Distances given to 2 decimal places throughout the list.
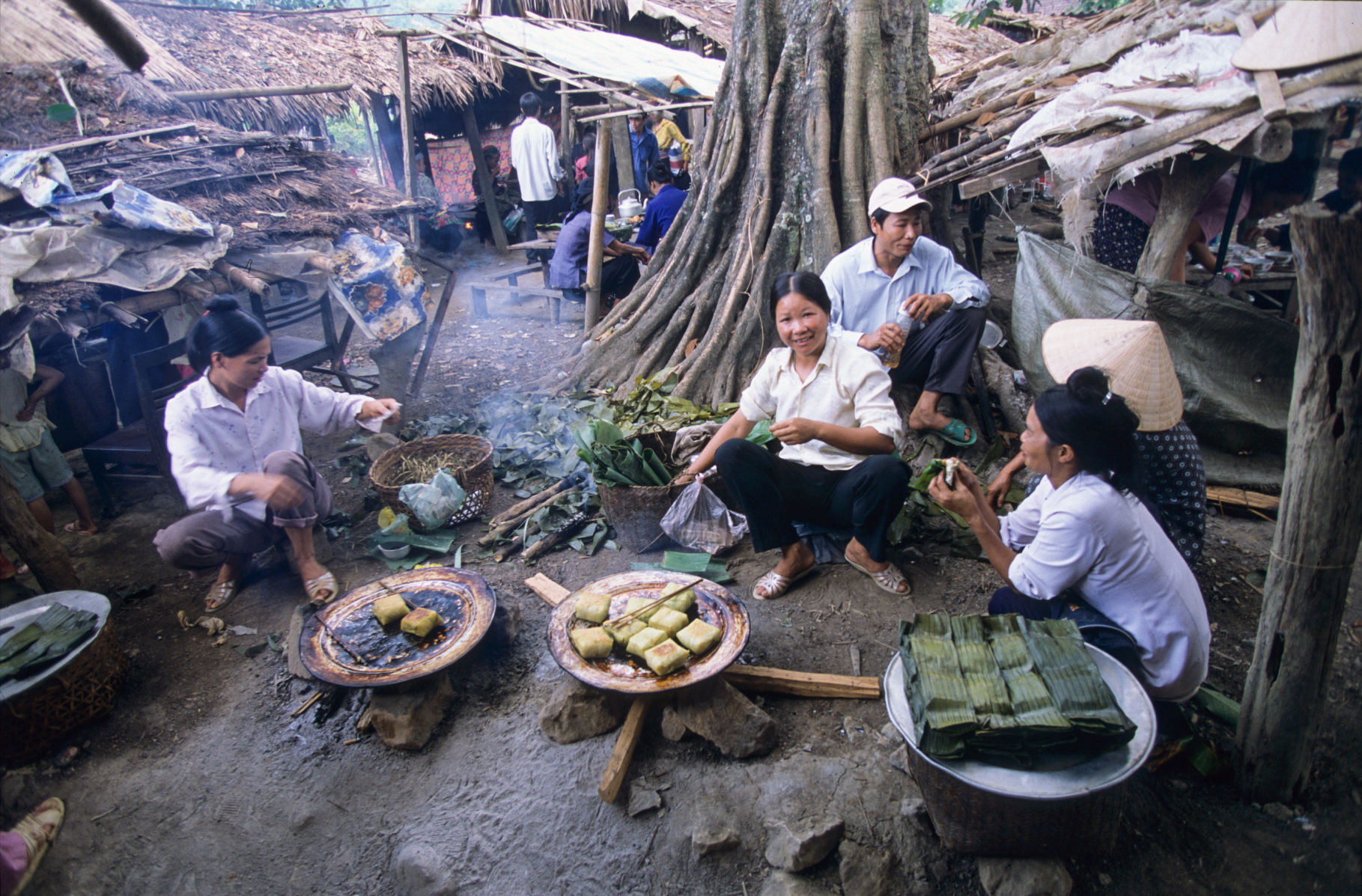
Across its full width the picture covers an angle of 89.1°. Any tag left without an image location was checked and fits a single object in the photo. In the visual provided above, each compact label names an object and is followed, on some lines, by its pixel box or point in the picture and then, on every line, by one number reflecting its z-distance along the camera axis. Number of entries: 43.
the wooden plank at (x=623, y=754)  2.63
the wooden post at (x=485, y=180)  12.84
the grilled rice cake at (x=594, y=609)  3.07
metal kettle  9.43
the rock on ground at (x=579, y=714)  2.95
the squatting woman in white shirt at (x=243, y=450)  3.66
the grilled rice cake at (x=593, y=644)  2.87
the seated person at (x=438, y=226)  12.34
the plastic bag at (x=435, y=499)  4.50
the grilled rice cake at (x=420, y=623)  3.18
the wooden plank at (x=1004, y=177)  4.20
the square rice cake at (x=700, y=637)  2.84
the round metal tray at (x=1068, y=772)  1.96
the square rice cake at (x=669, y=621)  2.95
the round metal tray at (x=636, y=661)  2.71
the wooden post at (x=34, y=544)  3.57
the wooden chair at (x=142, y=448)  5.11
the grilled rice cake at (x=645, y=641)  2.83
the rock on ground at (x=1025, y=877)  2.14
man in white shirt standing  10.58
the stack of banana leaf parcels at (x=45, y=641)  2.96
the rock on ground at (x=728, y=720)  2.77
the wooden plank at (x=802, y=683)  3.03
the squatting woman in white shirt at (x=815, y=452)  3.46
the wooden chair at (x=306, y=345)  6.12
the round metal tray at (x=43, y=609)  3.01
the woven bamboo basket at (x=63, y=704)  2.93
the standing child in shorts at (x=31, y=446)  4.38
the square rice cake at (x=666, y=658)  2.72
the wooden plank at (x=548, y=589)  3.70
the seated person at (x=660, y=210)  7.64
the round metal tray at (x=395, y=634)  2.98
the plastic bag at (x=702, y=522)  3.95
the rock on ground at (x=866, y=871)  2.27
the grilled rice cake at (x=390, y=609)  3.26
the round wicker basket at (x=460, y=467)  4.68
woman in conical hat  2.95
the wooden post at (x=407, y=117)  9.06
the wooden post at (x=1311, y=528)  2.05
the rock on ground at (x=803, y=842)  2.32
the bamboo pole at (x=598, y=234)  7.01
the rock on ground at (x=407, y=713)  2.97
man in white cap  4.37
